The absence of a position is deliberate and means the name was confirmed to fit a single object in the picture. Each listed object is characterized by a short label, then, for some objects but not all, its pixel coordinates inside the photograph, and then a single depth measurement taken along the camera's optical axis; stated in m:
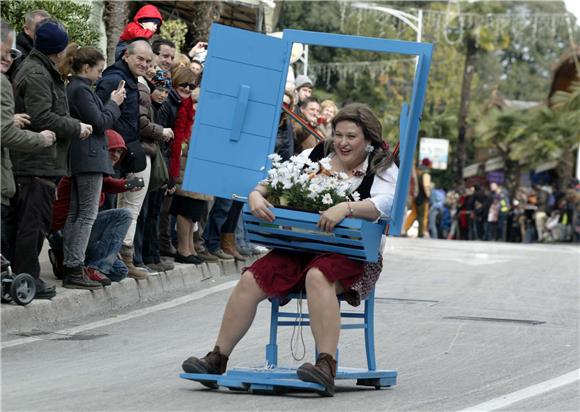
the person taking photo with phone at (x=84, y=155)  11.48
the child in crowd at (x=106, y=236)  12.18
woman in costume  7.73
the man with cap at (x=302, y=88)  18.33
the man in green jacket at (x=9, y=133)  9.76
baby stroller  10.38
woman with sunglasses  14.09
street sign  61.72
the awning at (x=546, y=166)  58.96
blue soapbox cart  8.14
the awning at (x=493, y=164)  66.11
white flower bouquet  7.93
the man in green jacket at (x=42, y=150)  10.66
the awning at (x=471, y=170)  71.38
